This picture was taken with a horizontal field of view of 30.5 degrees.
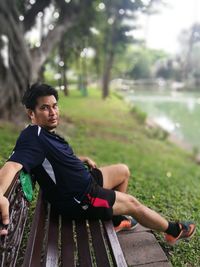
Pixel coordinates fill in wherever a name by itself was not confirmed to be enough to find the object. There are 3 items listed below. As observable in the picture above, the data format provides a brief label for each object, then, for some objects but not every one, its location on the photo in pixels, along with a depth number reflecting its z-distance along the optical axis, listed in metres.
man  2.32
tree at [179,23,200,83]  33.78
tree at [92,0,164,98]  16.45
